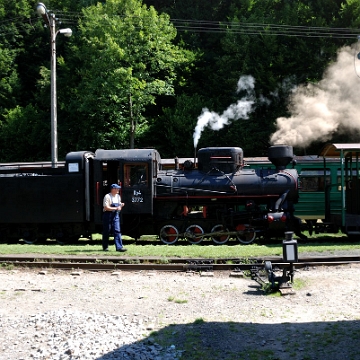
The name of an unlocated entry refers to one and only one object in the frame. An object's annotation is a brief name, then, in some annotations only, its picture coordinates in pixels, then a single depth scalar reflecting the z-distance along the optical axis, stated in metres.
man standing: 12.73
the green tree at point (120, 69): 30.53
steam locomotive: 15.58
